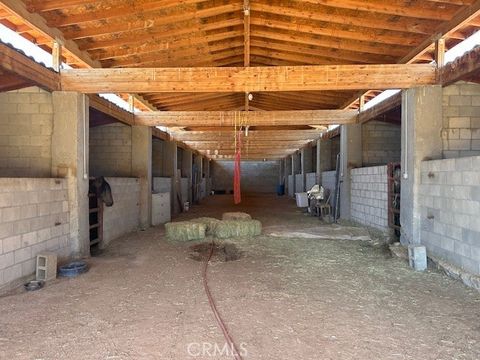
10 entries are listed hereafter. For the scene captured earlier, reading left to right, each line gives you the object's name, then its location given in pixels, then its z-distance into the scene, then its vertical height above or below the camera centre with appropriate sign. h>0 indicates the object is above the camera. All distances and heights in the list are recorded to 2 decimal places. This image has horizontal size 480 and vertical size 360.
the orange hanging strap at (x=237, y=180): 7.17 -0.08
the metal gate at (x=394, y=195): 6.61 -0.38
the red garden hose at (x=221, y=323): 2.56 -1.27
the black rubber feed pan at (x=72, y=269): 4.66 -1.24
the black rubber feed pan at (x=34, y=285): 4.08 -1.26
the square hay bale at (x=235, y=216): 8.18 -0.94
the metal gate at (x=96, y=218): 6.56 -0.78
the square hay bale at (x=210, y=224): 7.49 -1.01
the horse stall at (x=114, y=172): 7.03 +0.12
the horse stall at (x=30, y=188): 4.17 -0.15
